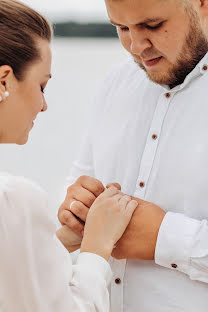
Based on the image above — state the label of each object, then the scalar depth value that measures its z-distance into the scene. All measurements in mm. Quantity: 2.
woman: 1282
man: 1682
